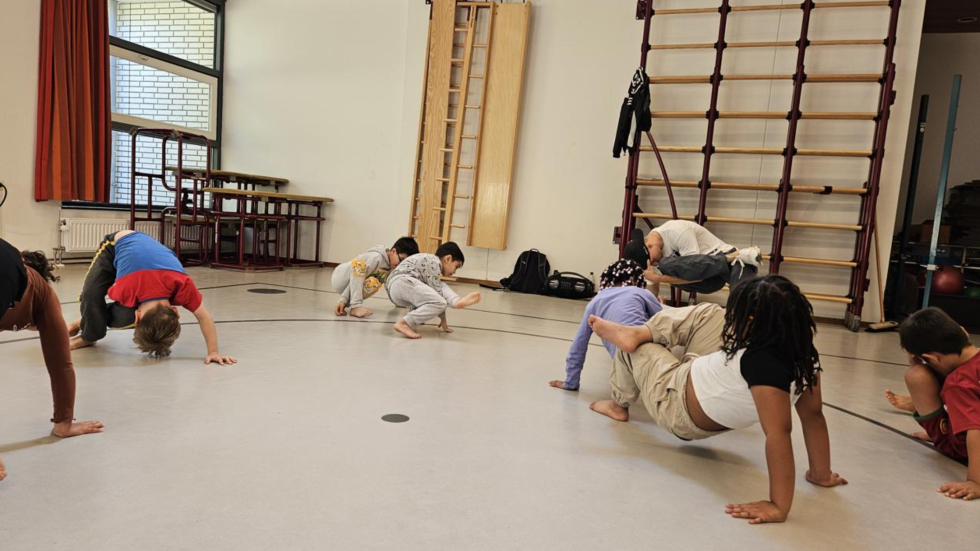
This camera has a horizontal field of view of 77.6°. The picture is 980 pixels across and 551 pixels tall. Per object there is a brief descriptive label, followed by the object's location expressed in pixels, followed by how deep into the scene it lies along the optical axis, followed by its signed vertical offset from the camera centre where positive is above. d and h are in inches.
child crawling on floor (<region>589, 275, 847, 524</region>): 55.9 -16.0
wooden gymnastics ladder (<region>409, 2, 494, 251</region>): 249.0 +35.4
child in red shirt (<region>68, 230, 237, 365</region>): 95.6 -18.6
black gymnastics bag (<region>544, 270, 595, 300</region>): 234.7 -27.7
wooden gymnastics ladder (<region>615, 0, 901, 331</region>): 198.1 +27.3
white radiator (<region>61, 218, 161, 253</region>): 222.2 -21.1
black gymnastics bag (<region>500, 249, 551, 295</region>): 241.3 -24.7
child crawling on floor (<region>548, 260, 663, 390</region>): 89.4 -13.8
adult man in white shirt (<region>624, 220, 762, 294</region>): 152.9 -8.4
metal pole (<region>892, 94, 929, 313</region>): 204.5 +17.2
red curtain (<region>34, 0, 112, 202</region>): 209.0 +24.8
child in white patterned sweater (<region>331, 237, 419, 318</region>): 154.7 -19.8
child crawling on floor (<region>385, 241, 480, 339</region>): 138.9 -19.8
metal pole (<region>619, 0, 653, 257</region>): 218.2 +14.5
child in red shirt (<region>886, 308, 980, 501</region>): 71.3 -16.9
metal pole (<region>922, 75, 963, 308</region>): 164.9 +17.9
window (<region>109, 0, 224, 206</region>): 257.0 +46.1
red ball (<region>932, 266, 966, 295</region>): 221.6 -12.7
